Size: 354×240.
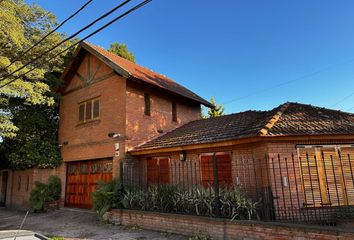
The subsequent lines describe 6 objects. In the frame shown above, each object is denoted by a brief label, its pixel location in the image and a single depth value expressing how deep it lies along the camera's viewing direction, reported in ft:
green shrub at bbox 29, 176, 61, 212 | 45.60
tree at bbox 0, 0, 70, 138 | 35.47
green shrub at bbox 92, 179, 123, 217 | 34.55
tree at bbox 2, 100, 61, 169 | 47.42
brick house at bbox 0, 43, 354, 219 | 28.84
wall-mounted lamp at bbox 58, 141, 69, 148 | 49.87
